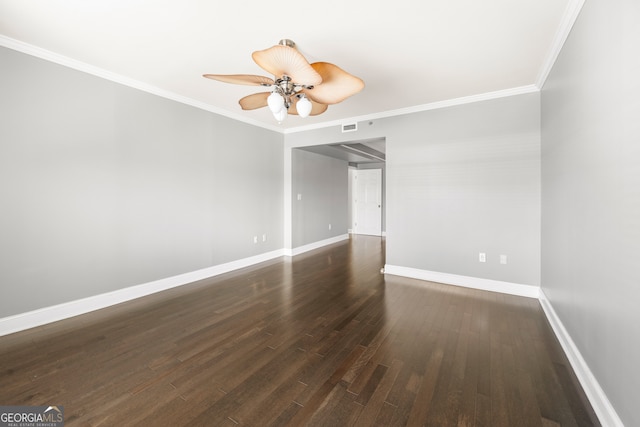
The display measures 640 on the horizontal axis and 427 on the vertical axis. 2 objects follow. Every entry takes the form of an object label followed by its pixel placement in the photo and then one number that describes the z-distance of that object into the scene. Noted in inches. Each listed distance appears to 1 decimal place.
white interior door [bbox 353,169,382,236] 314.7
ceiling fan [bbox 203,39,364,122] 68.0
